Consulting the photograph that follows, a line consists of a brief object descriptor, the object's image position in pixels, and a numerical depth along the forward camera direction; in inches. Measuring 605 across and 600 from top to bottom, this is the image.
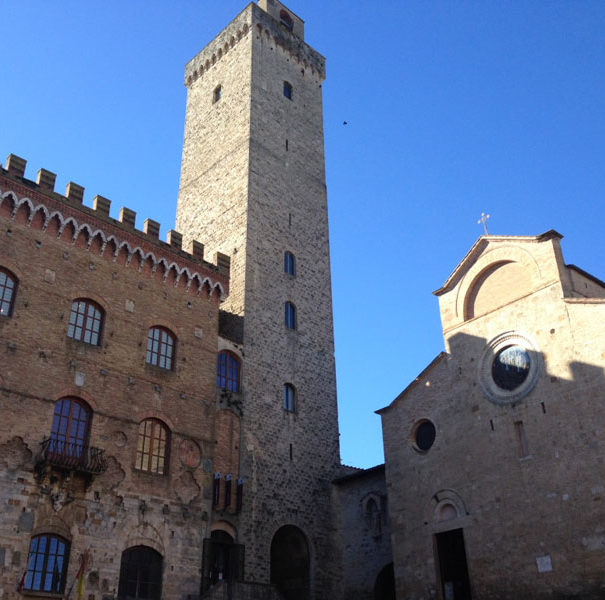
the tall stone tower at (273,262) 973.8
